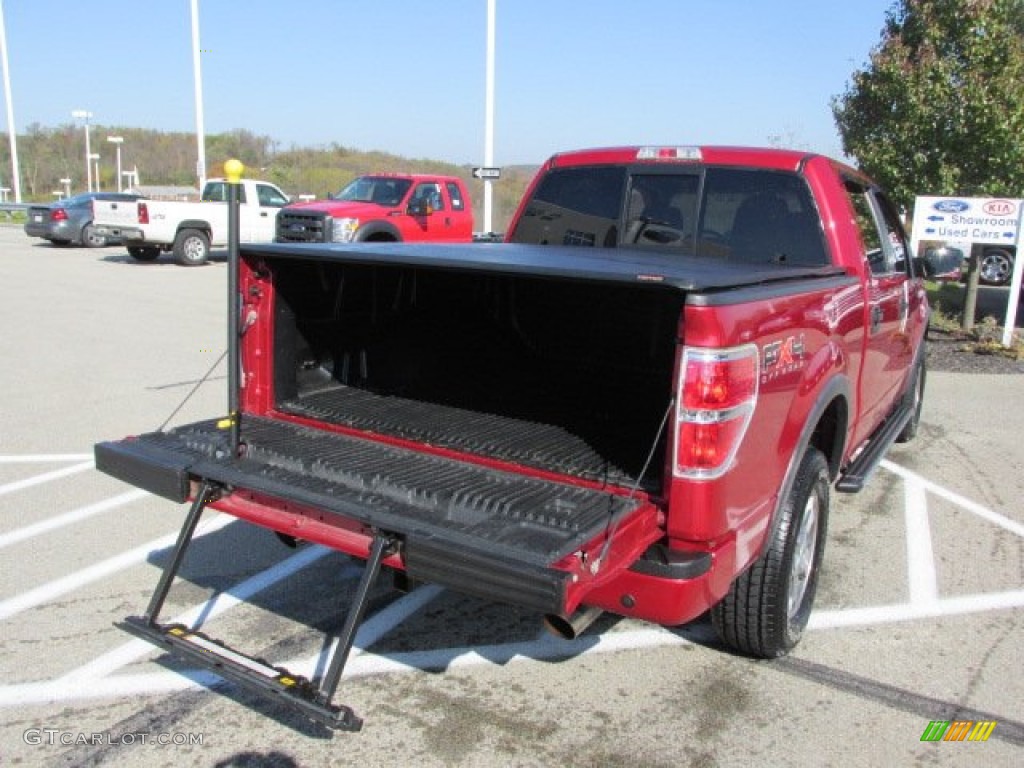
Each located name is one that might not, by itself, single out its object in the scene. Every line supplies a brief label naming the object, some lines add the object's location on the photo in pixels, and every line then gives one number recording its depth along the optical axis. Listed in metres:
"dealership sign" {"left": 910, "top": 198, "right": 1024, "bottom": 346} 11.22
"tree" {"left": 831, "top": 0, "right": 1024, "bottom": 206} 11.70
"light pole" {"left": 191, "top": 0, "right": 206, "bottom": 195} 27.47
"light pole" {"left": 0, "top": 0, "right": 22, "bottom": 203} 38.02
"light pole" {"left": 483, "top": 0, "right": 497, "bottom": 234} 19.66
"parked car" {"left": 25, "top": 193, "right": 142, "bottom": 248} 23.52
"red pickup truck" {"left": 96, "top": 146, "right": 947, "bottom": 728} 2.61
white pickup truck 19.22
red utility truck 15.31
